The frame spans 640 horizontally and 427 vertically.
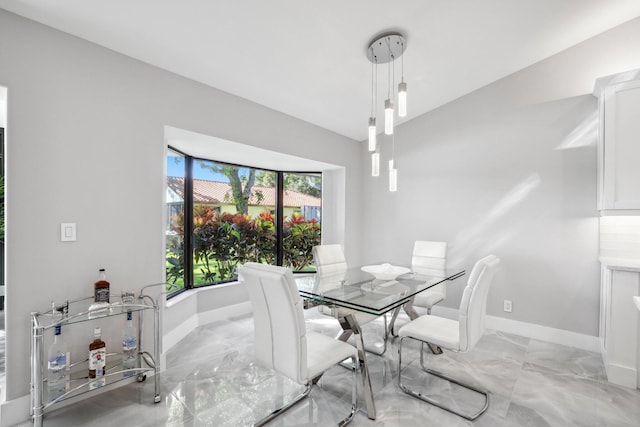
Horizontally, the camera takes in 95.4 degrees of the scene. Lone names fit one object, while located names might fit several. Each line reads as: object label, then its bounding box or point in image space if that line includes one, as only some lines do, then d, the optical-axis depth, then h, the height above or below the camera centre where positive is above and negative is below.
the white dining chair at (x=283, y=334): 1.54 -0.70
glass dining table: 1.87 -0.61
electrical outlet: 3.30 -1.08
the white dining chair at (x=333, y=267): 2.74 -0.62
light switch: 1.97 -0.16
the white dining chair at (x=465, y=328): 1.88 -0.86
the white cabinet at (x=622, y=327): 2.20 -0.90
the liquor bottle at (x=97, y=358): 1.91 -0.99
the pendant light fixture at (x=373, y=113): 2.15 +1.22
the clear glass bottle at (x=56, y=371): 1.79 -1.03
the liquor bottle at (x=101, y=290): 2.02 -0.57
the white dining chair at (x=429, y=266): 2.93 -0.62
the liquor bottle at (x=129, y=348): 2.10 -1.02
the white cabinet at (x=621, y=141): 2.36 +0.58
